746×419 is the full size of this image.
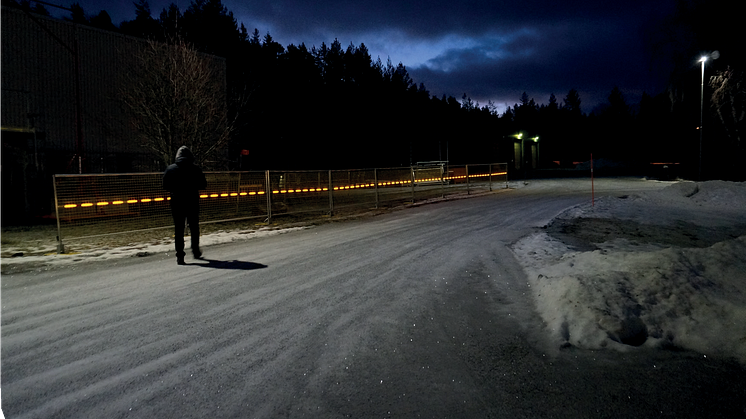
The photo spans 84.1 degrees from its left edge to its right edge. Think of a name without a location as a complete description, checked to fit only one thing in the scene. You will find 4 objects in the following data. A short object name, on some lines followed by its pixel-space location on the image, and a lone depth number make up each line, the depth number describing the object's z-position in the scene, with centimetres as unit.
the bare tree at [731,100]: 2255
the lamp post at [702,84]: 2202
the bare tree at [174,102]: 1772
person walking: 718
